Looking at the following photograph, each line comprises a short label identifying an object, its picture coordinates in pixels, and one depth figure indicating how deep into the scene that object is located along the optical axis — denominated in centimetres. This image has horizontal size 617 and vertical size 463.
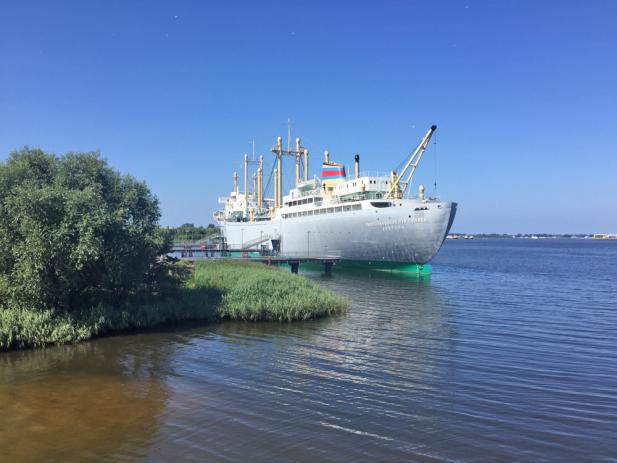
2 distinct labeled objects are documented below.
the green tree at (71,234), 1562
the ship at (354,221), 4575
